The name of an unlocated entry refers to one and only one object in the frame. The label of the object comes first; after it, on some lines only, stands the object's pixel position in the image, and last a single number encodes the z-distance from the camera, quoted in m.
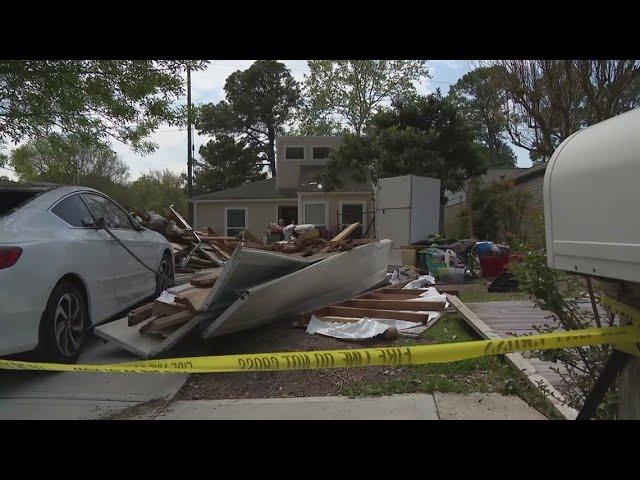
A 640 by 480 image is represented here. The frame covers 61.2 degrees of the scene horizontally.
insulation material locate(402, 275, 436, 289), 9.02
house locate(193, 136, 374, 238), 27.41
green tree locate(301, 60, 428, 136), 39.53
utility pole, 24.97
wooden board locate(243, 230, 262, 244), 10.77
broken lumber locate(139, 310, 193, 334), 5.23
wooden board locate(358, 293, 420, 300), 7.56
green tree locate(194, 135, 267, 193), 43.31
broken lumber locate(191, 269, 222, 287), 6.41
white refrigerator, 13.41
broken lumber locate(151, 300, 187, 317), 5.48
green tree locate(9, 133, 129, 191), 8.37
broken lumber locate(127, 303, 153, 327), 5.48
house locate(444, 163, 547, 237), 16.06
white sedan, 4.10
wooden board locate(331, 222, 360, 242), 8.85
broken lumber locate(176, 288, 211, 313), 5.39
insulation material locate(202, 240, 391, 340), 5.24
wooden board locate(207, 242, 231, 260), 11.71
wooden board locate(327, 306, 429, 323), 6.34
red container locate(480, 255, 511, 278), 11.08
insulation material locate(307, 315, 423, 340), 5.77
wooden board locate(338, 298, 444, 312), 6.87
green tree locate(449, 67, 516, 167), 16.49
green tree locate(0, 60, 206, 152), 6.70
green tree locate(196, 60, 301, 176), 44.25
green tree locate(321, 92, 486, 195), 19.45
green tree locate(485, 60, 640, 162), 13.33
